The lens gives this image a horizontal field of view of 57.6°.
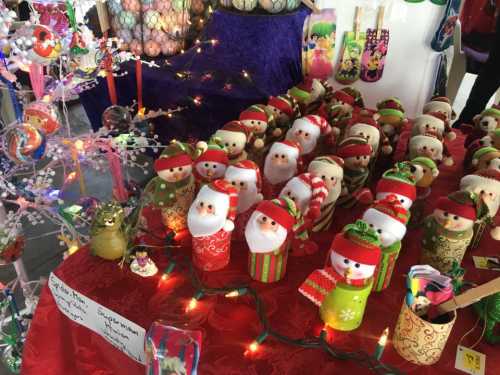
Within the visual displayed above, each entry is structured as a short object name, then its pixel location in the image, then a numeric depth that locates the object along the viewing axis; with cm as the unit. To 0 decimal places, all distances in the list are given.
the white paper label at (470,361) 82
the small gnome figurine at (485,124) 144
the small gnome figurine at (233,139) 121
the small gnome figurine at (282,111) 149
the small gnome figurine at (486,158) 117
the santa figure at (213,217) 89
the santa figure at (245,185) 101
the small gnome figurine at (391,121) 146
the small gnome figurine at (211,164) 108
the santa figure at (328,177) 105
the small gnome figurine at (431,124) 134
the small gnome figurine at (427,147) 125
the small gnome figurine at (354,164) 119
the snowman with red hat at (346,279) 78
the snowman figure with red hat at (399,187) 99
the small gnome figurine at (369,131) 128
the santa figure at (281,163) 114
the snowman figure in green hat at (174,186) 103
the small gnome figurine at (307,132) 131
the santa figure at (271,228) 86
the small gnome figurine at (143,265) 98
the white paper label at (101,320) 83
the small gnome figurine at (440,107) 151
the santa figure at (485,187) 105
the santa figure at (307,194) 97
